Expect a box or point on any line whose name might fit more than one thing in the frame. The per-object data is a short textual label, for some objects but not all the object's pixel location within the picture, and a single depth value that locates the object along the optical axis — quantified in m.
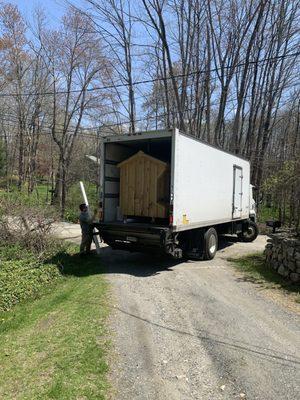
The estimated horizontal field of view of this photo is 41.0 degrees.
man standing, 10.94
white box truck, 9.42
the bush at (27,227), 10.85
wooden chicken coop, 10.28
